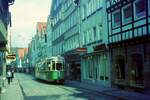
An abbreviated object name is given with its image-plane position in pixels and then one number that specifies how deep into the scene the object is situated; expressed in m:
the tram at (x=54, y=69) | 23.85
